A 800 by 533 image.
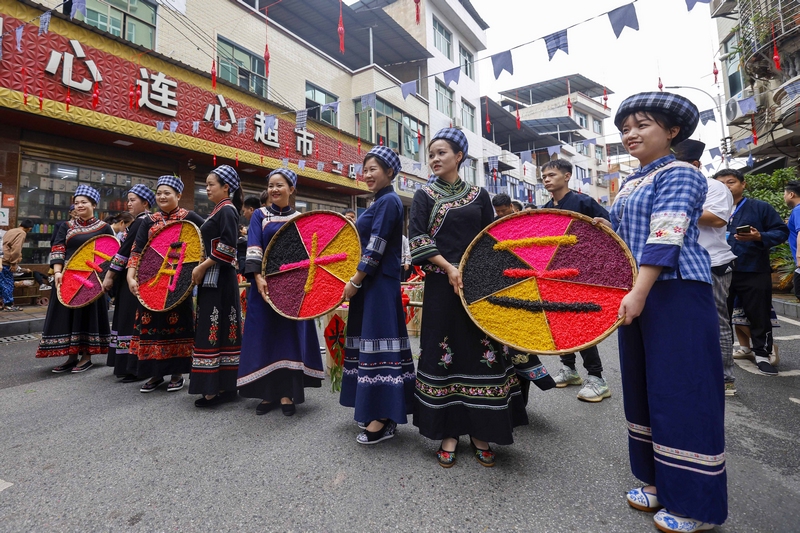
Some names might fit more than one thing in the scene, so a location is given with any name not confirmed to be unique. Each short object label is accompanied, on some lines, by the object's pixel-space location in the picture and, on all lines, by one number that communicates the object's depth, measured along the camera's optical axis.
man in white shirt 2.82
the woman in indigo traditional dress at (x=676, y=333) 1.49
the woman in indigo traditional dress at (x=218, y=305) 2.96
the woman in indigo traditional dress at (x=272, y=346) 2.82
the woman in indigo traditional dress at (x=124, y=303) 3.65
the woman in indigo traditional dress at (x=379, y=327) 2.31
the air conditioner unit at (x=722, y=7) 14.71
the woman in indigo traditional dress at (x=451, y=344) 2.06
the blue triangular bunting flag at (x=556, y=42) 5.04
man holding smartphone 3.62
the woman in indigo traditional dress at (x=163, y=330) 3.29
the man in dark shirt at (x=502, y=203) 4.37
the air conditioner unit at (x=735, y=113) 13.19
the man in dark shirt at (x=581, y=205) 3.02
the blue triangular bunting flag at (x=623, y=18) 4.35
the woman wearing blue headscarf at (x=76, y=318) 3.97
